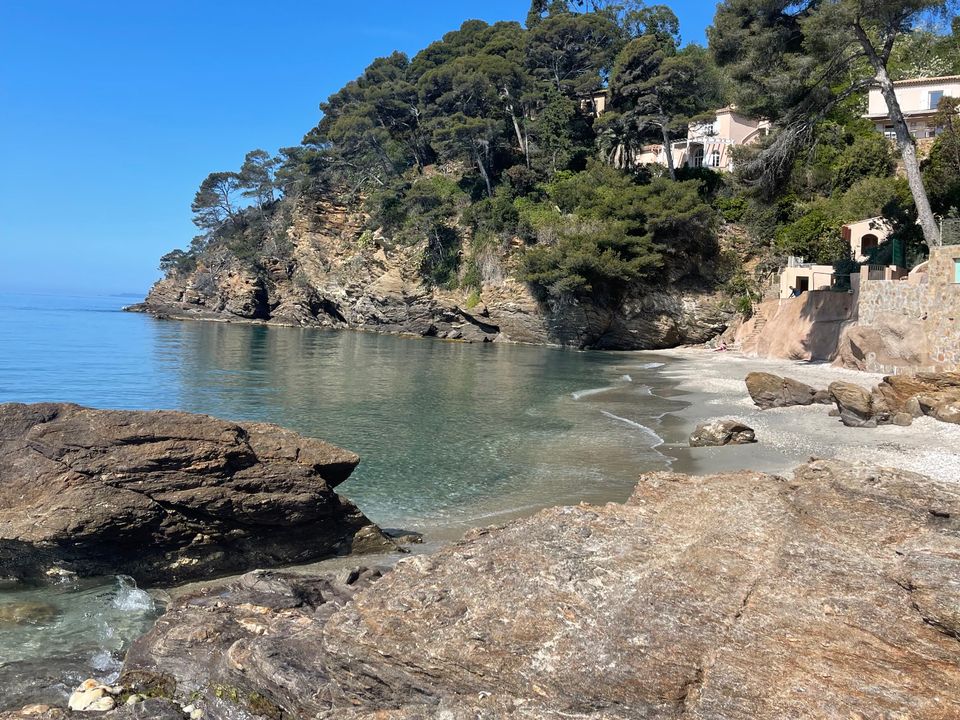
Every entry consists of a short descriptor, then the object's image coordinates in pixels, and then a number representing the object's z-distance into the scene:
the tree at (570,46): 63.62
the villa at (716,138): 54.84
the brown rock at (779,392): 19.61
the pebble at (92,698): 5.01
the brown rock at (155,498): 7.79
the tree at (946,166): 26.58
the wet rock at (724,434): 15.64
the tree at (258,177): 82.31
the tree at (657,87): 50.09
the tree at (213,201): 84.75
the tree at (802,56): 21.81
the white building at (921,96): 46.19
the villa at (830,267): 34.38
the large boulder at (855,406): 16.00
